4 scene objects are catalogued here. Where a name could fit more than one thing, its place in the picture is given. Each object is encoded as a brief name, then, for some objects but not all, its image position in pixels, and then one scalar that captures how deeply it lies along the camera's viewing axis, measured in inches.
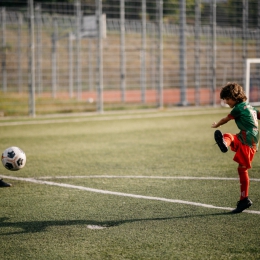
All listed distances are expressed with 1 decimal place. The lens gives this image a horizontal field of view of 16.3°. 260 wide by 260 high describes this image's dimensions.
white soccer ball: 471.9
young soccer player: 361.5
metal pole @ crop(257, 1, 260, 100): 1567.9
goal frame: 1087.0
